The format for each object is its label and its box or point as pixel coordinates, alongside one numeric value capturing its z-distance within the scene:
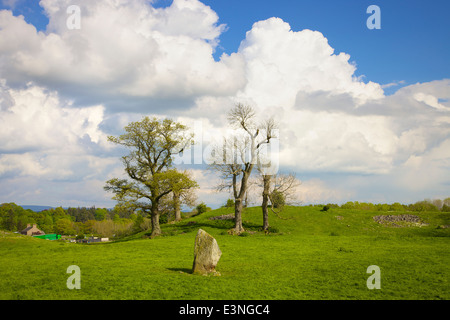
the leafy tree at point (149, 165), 42.00
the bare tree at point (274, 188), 42.50
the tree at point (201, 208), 62.35
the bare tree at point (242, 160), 42.41
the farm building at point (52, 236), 104.39
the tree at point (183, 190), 40.38
